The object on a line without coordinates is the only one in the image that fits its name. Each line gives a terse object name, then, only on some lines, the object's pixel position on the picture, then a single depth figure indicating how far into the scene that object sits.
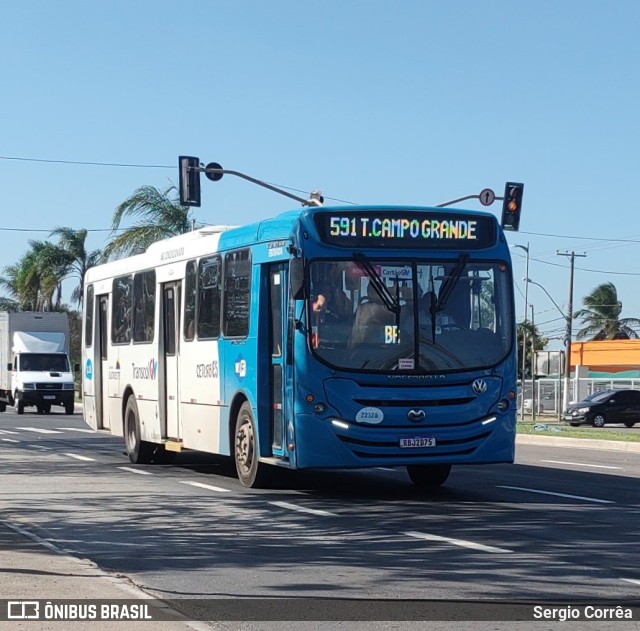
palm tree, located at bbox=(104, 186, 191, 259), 51.22
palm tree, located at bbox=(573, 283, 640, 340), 102.31
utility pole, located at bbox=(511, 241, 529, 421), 53.17
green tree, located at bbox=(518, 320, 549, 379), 94.75
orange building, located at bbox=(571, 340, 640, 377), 80.25
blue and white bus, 15.01
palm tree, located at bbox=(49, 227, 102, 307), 67.25
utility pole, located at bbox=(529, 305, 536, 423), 50.51
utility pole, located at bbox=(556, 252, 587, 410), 53.16
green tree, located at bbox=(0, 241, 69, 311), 67.19
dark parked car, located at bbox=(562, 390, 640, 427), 50.62
